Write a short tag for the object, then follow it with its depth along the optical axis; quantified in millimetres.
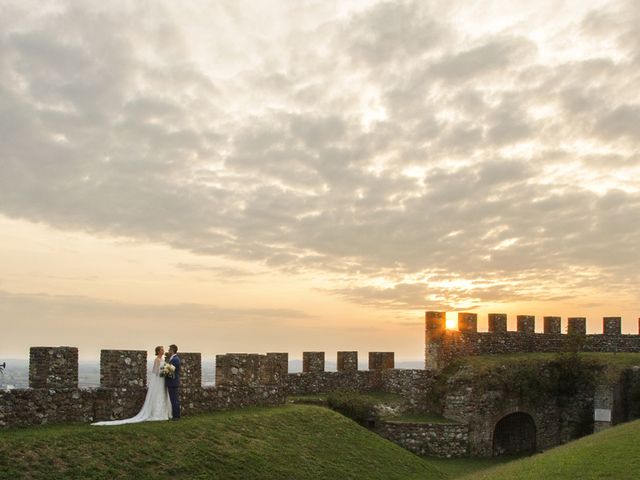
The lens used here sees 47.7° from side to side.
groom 19359
